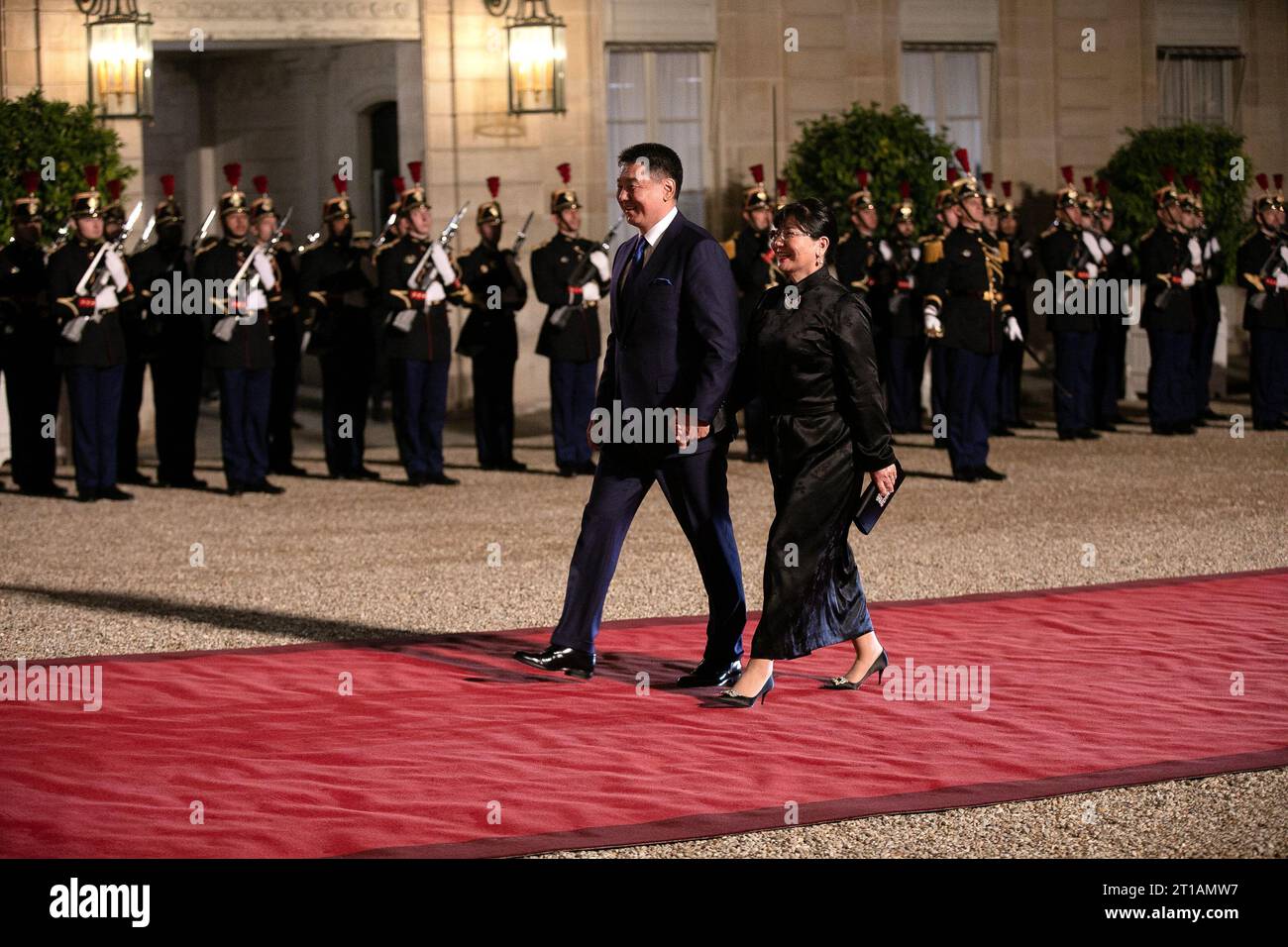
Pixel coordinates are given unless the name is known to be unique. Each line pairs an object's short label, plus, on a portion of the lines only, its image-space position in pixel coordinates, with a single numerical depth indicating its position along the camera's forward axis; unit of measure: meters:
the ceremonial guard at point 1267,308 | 18.06
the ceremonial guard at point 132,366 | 15.05
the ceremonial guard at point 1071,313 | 17.33
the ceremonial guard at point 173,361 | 15.17
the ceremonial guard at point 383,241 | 15.33
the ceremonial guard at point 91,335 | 14.20
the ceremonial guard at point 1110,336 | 18.12
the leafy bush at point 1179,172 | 21.61
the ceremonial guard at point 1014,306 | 18.33
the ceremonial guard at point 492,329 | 15.89
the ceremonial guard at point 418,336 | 15.17
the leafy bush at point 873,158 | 20.09
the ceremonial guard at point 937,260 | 15.59
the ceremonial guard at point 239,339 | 14.62
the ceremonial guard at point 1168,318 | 17.80
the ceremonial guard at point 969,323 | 14.69
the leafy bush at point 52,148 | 16.64
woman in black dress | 7.25
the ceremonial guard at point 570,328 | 15.55
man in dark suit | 7.48
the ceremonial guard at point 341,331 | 15.63
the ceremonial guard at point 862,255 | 17.56
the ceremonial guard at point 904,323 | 18.06
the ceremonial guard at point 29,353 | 14.53
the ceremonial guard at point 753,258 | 16.06
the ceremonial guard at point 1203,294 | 18.12
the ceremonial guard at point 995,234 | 16.30
